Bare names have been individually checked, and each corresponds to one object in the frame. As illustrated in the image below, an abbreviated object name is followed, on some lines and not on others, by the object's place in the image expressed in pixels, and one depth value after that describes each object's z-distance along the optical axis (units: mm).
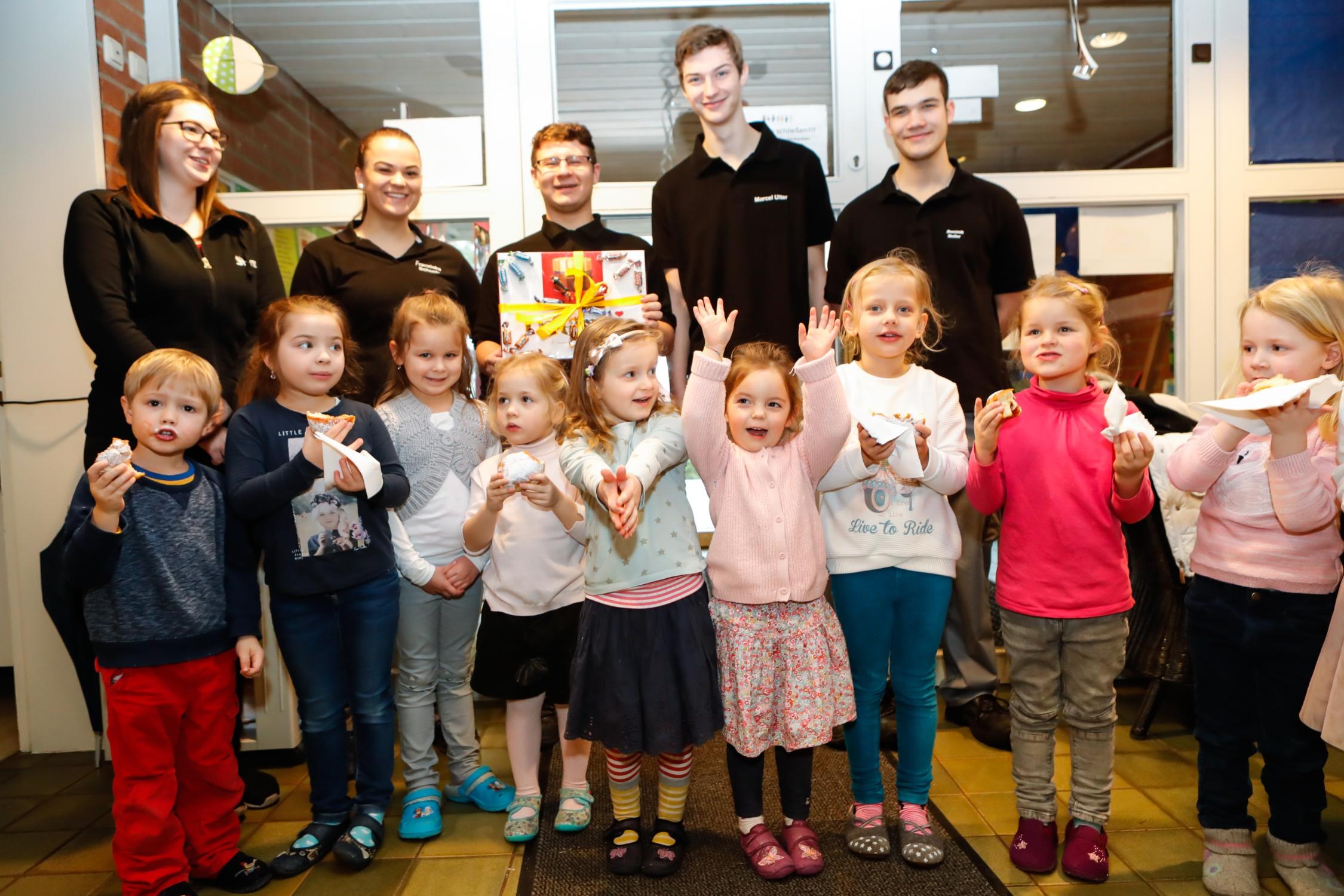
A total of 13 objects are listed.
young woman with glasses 2266
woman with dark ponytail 2633
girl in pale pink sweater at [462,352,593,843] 2254
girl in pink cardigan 1974
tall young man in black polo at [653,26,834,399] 2730
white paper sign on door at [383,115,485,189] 3525
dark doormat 2004
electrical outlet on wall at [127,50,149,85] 3258
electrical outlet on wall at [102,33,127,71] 3111
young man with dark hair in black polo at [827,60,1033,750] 2699
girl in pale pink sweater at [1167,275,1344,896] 1868
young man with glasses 2670
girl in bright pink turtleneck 2016
